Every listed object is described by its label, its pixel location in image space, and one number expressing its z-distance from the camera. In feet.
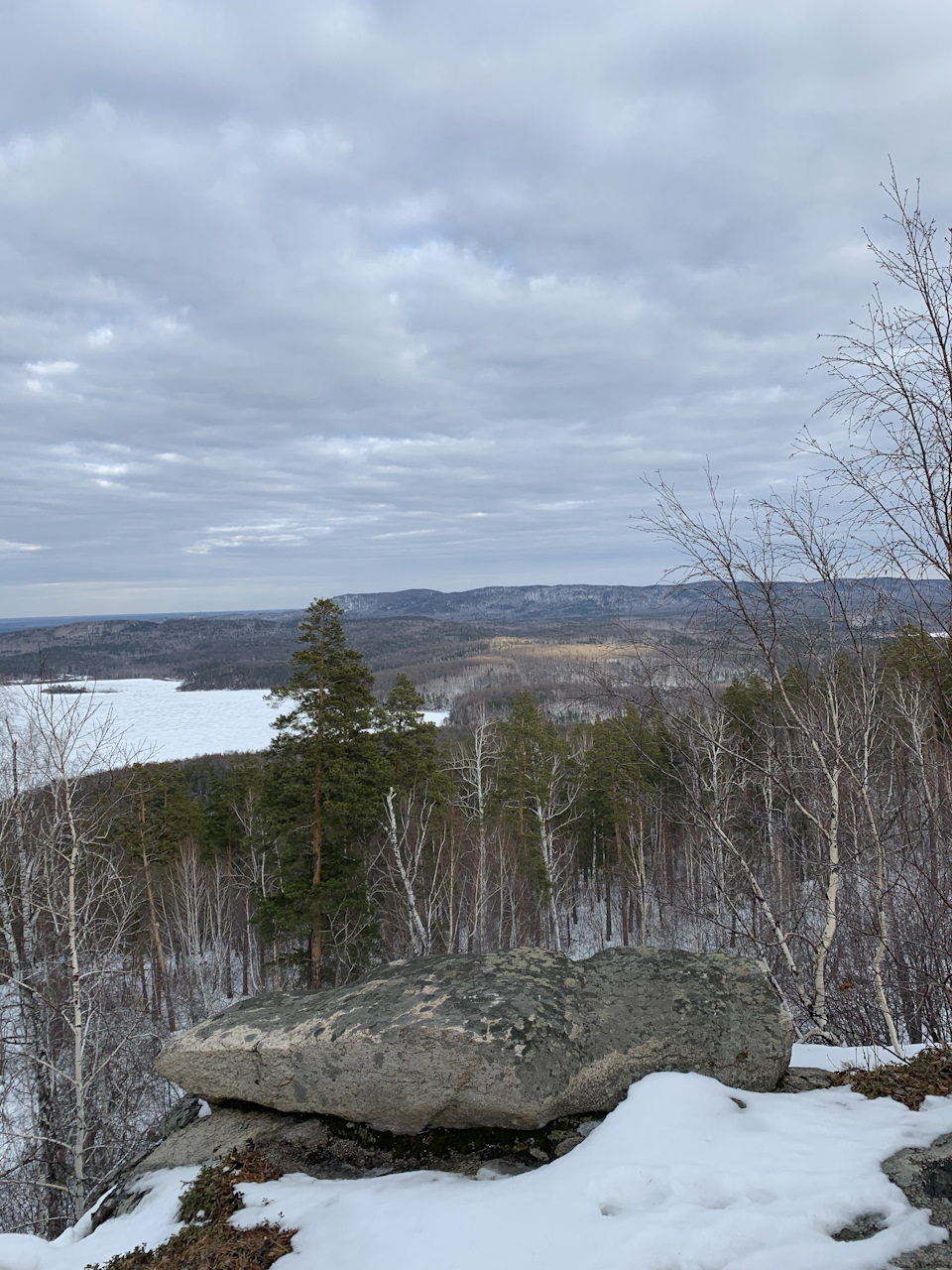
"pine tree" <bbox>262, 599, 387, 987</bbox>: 48.62
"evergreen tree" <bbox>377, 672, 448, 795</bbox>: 64.13
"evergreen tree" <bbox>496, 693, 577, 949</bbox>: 78.74
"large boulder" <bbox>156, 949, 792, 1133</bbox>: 15.21
